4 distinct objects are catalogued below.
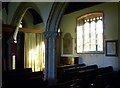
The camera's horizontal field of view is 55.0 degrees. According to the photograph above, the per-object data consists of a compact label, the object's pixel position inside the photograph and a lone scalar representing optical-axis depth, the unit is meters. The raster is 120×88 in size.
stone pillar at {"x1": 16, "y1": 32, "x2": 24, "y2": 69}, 6.51
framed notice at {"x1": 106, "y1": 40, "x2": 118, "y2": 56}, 4.69
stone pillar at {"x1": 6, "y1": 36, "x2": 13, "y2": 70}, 4.70
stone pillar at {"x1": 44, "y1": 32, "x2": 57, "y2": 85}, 3.30
